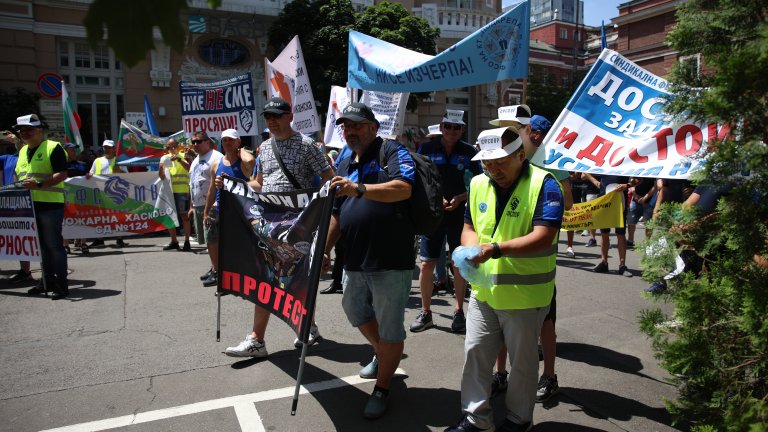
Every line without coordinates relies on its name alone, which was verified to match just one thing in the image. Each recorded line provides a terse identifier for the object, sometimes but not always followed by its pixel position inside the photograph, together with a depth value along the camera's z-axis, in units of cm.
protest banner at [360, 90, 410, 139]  738
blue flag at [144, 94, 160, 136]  1388
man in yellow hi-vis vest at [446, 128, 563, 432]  296
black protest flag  332
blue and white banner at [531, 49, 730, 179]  328
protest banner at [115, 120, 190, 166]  1151
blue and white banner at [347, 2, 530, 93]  481
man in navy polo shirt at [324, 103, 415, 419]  340
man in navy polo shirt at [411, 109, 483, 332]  522
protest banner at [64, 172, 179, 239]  931
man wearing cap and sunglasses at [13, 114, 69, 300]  632
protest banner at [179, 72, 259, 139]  818
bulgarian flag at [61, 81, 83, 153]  1107
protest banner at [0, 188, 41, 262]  648
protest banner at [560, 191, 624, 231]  796
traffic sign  1325
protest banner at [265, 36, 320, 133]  691
